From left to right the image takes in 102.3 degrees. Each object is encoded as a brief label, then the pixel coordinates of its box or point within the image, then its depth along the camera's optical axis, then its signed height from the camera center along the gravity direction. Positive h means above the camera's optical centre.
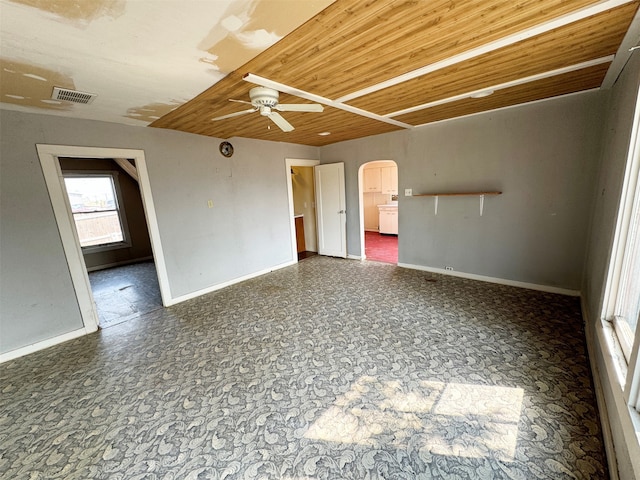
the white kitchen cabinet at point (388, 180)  7.60 +0.11
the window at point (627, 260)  1.61 -0.60
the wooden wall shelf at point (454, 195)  3.58 -0.22
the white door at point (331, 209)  5.29 -0.46
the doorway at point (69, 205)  2.74 -0.02
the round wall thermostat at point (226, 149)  4.07 +0.70
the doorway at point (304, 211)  6.08 -0.52
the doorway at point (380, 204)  7.35 -0.61
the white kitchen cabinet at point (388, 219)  7.43 -1.02
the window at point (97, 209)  5.45 -0.15
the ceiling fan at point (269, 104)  2.12 +0.73
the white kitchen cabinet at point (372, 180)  7.82 +0.14
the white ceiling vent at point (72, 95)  2.15 +0.92
